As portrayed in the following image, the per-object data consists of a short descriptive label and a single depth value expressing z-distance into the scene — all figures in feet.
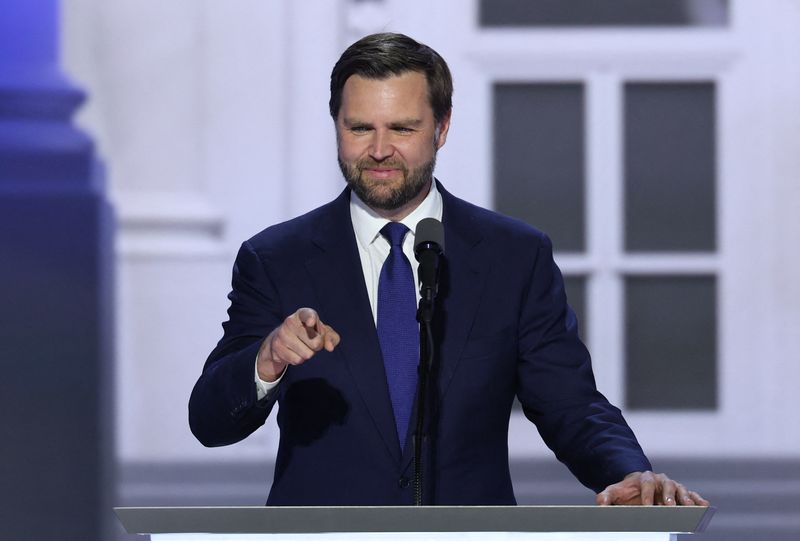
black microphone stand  43.00
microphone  43.03
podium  42.48
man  43.95
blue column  49.42
